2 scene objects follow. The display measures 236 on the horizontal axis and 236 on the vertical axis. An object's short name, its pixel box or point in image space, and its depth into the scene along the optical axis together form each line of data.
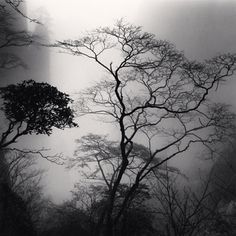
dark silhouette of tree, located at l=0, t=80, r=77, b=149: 9.05
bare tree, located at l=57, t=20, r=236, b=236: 11.99
